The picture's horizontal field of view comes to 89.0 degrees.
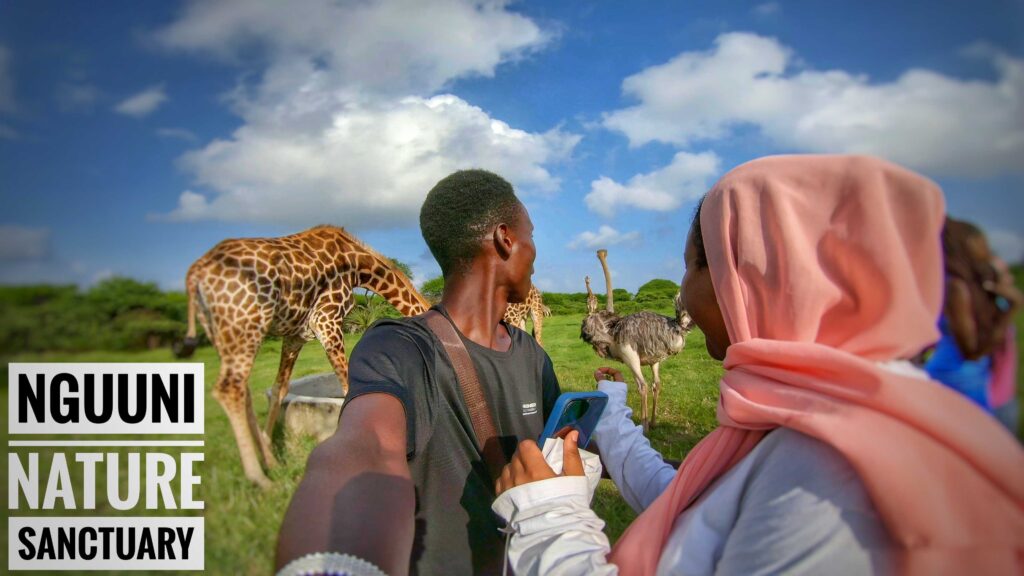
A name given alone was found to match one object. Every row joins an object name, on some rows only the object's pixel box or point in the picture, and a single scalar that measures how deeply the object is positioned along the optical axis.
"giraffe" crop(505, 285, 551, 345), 7.19
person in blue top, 0.63
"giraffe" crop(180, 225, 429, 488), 2.92
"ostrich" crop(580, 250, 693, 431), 5.10
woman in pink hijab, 0.59
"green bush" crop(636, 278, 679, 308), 8.64
